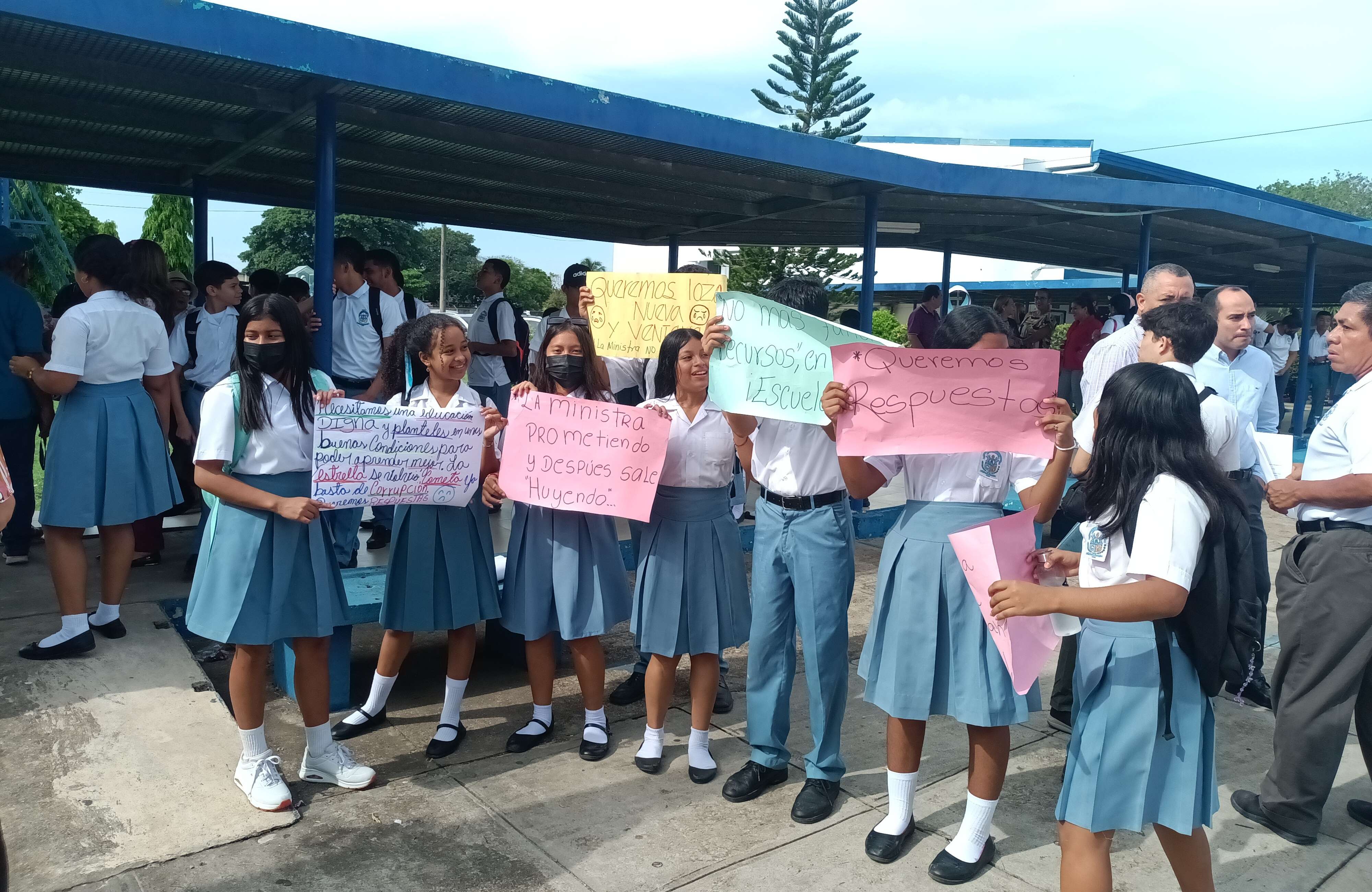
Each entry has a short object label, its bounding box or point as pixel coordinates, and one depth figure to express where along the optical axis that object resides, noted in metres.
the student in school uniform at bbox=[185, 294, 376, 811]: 3.12
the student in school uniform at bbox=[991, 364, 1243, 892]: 2.22
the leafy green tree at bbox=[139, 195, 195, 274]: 38.88
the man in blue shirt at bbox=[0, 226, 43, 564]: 4.87
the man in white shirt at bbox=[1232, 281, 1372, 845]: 3.19
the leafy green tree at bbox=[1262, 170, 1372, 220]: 97.56
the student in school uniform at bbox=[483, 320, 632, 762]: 3.70
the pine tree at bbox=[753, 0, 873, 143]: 26.31
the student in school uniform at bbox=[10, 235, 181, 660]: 4.09
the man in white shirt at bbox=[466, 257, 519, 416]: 6.88
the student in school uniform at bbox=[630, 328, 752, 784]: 3.57
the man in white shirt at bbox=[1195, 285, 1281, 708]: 3.99
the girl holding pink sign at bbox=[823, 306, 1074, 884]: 2.89
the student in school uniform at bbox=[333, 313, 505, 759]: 3.65
